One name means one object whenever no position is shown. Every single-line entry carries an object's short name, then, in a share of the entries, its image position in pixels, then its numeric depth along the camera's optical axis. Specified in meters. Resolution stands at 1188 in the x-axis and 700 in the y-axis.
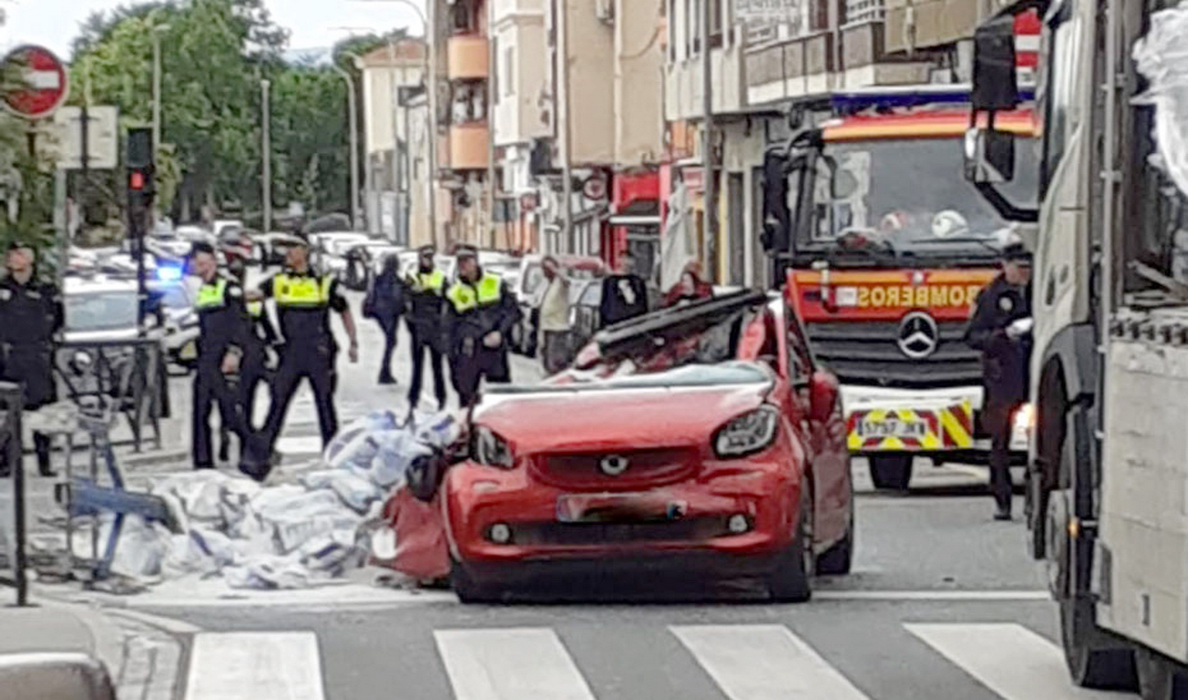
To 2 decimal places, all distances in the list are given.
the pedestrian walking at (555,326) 39.50
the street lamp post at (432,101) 100.12
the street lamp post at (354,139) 136.50
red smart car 14.06
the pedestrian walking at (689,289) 28.08
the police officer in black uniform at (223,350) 22.95
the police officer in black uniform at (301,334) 22.81
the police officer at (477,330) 27.19
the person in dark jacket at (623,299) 34.28
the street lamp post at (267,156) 130.88
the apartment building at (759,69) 38.91
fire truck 21.19
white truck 9.00
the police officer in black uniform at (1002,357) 18.95
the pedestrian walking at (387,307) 39.34
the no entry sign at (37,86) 22.48
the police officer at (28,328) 22.72
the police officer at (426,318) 29.45
